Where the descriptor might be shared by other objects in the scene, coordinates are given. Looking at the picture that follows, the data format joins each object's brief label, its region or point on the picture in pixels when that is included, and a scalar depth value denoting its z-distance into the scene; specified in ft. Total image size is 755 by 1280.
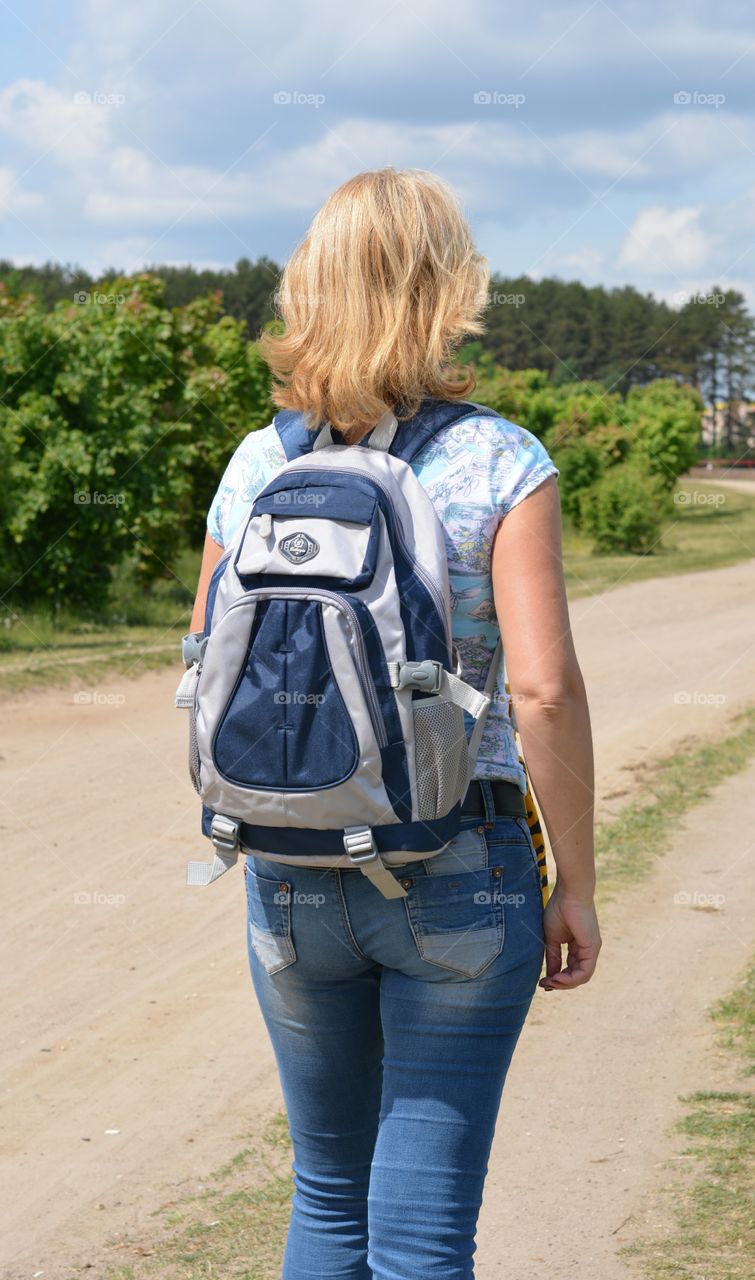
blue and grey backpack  5.65
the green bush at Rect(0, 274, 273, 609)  41.55
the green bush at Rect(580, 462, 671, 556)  72.54
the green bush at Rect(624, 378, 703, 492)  107.04
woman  5.92
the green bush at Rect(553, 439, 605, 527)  79.61
